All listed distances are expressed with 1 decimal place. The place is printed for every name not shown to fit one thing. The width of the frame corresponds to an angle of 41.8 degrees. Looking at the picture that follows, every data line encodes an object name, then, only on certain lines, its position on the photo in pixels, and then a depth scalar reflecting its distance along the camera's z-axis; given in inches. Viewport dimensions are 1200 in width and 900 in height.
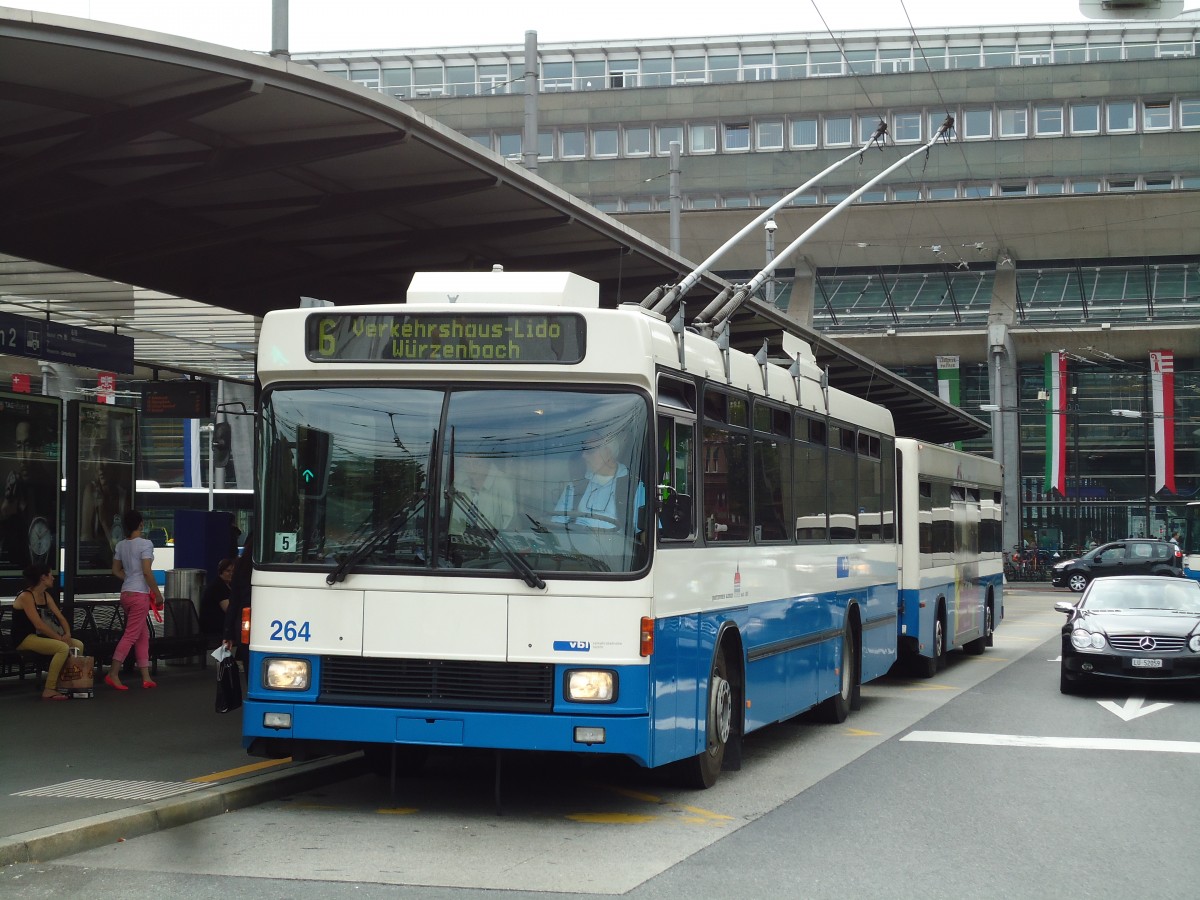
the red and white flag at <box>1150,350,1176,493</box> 2037.4
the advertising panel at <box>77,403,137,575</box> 677.3
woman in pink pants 604.7
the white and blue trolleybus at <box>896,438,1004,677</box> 738.8
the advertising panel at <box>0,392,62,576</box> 632.4
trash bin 698.2
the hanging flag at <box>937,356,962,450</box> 2095.2
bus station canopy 411.8
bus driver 346.0
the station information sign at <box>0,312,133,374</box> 622.5
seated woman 565.6
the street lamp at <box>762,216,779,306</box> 1060.5
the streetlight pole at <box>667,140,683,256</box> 1141.1
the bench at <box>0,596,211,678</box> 603.2
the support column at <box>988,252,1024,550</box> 1995.7
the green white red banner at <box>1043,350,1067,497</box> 2049.7
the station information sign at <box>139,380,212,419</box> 750.5
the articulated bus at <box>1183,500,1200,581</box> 2059.5
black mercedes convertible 652.7
